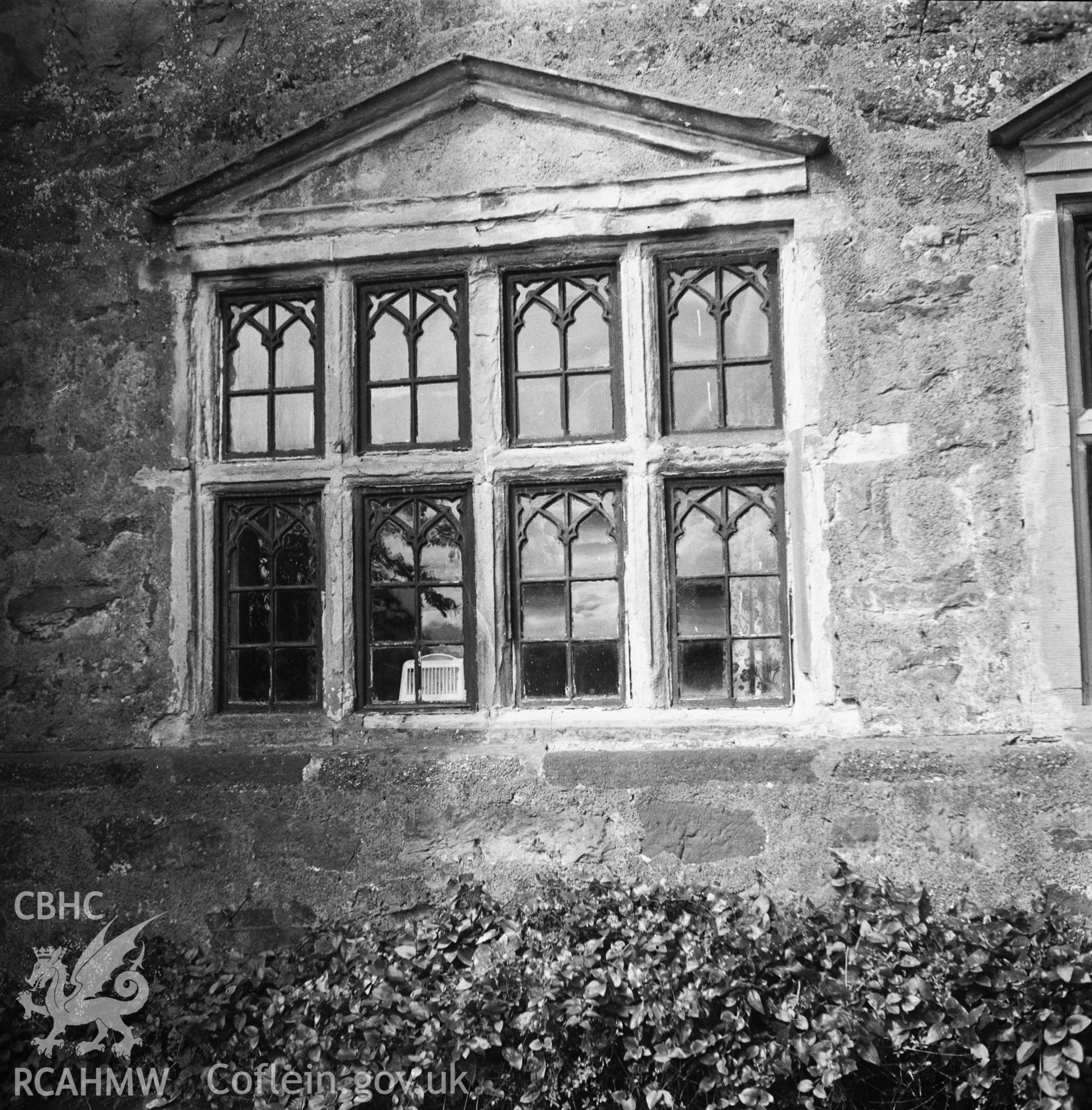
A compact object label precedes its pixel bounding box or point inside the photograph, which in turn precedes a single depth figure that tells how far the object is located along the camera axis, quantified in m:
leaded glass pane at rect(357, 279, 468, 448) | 4.21
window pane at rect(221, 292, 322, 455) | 4.30
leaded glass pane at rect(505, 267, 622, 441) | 4.12
